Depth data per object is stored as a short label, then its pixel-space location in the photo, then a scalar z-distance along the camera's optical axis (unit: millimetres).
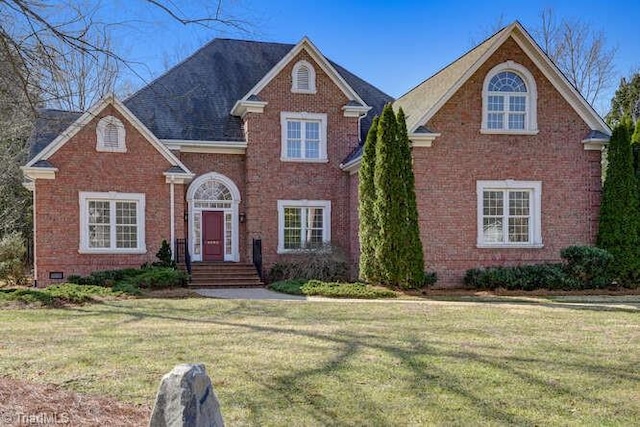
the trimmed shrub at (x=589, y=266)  15820
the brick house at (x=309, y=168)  17000
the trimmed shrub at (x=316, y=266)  18250
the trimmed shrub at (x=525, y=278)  15750
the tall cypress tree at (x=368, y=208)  16344
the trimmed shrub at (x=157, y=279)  15695
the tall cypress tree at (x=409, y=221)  15516
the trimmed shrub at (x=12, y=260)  20016
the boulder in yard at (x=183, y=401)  3559
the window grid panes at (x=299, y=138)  20344
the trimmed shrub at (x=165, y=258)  17875
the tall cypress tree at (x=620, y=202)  16703
